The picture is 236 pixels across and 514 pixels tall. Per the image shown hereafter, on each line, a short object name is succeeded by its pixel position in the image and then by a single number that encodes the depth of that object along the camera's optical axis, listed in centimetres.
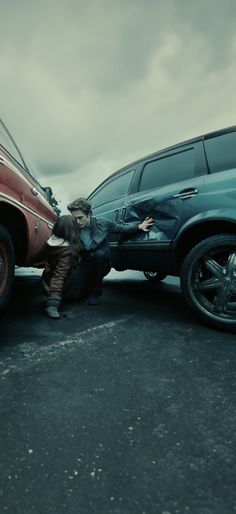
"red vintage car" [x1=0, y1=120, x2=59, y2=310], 248
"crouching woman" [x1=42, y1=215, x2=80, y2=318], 313
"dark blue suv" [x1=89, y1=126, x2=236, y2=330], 255
